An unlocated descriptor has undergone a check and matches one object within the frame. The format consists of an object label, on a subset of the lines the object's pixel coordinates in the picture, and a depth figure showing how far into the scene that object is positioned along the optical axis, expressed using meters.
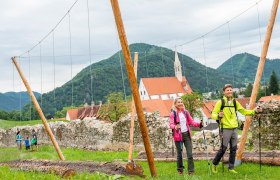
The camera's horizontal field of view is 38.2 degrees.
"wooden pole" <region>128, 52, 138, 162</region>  14.30
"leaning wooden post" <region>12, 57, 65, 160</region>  15.59
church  112.55
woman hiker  9.45
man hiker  9.34
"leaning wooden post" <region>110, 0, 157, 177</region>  8.11
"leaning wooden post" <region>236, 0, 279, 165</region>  10.53
